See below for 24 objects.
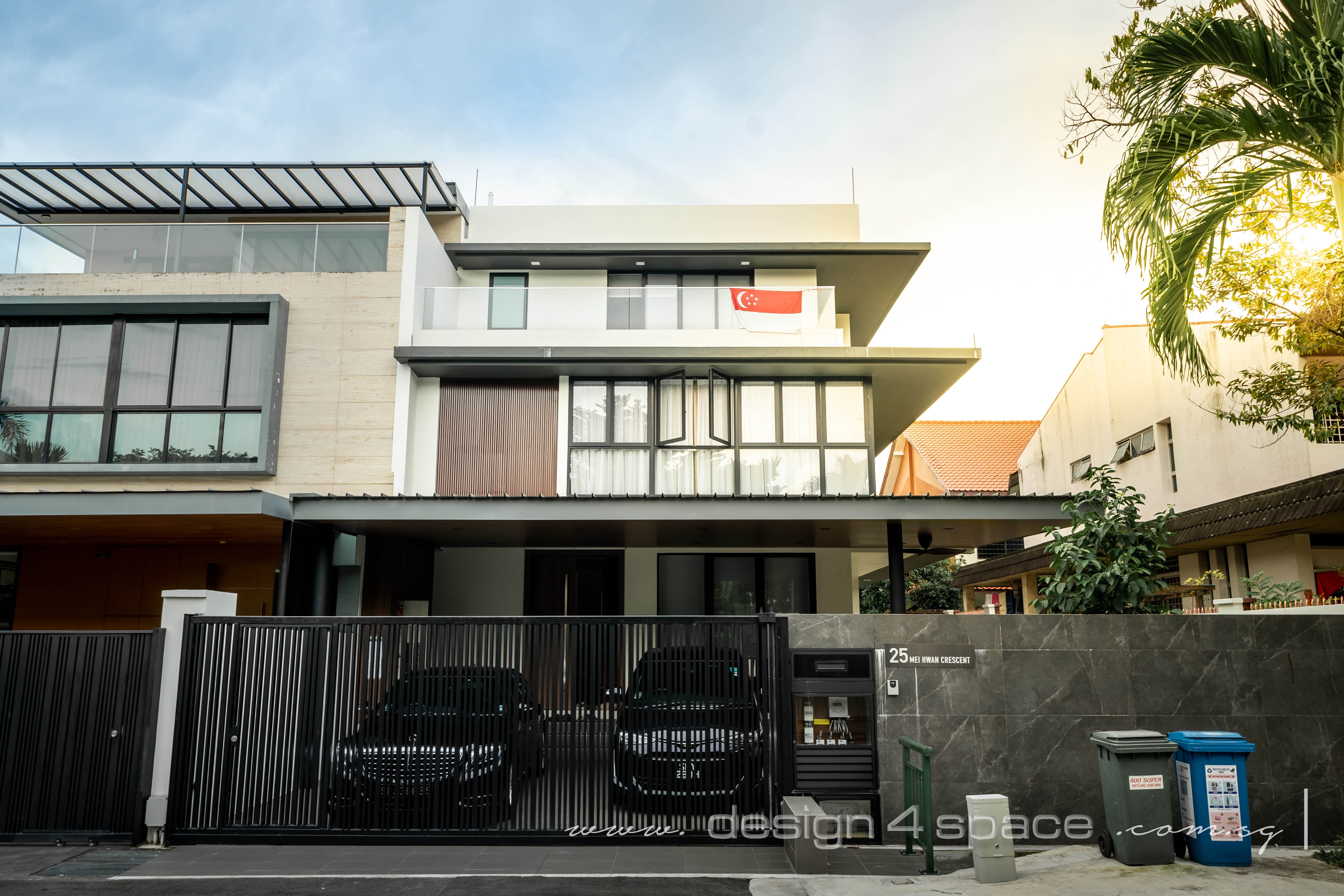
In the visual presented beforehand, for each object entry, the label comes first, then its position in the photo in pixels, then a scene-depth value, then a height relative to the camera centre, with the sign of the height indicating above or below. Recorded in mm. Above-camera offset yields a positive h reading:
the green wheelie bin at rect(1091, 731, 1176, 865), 6465 -1461
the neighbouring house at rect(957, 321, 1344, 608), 15047 +3035
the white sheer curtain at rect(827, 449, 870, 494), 14273 +2345
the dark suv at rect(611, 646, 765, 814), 7234 -1104
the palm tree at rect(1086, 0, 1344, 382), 5535 +3373
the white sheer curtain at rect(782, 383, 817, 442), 14609 +3439
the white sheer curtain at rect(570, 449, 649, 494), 14469 +2380
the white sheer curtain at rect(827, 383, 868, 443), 14555 +3401
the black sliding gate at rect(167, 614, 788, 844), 7195 -1032
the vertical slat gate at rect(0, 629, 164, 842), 7254 -1066
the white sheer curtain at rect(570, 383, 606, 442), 14828 +3478
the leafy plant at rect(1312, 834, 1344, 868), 6438 -1897
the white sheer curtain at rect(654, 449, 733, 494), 14328 +2346
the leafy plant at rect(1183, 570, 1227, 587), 16484 +674
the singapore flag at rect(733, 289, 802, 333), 15039 +5357
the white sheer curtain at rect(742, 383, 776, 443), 14633 +3442
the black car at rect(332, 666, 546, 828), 7184 -1260
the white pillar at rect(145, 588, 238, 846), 7207 -723
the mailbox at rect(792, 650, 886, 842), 7230 -1100
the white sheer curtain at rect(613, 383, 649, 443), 14734 +3440
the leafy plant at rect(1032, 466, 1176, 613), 7883 +517
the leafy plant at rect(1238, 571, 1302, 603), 13227 +326
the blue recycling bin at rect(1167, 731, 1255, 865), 6469 -1459
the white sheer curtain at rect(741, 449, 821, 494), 14219 +2343
